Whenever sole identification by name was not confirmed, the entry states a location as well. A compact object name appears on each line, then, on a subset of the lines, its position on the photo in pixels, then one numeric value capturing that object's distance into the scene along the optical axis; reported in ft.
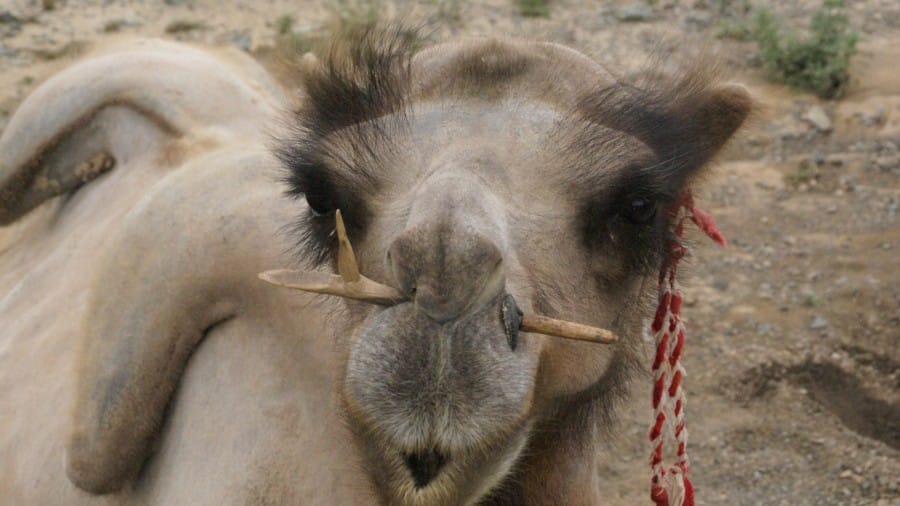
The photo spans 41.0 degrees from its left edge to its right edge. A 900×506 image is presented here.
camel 6.28
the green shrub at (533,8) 32.12
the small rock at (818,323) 18.92
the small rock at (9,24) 31.35
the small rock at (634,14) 31.48
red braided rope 8.69
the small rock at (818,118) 25.68
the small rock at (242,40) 30.43
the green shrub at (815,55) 27.20
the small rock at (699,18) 31.48
